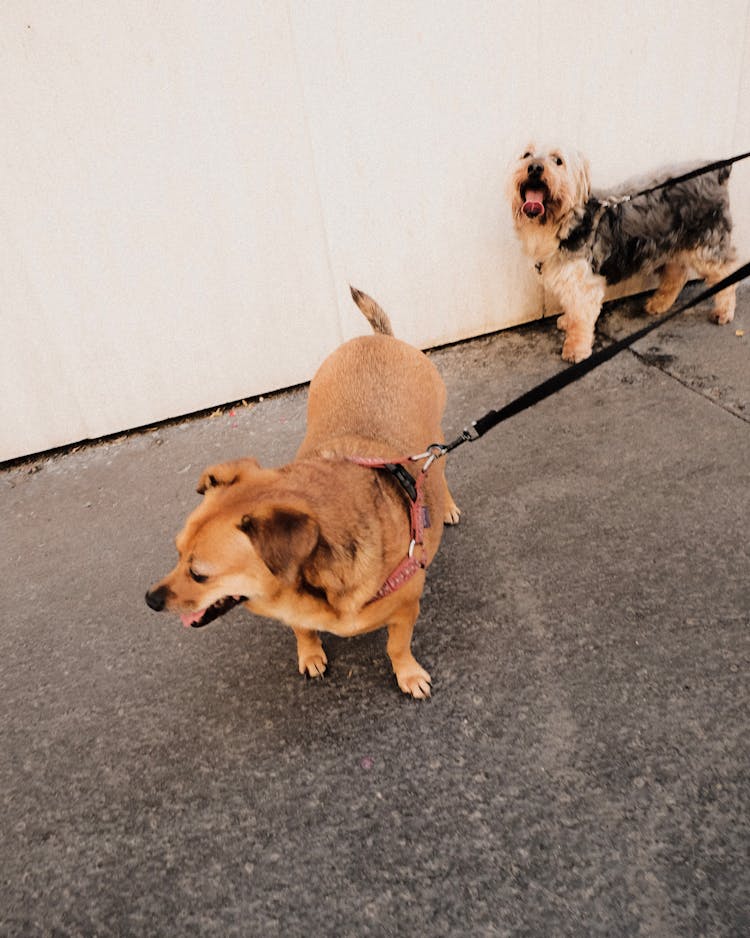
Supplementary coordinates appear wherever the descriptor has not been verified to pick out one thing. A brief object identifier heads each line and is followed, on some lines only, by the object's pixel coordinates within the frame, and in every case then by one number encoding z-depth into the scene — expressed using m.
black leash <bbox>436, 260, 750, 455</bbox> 0.86
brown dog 0.81
